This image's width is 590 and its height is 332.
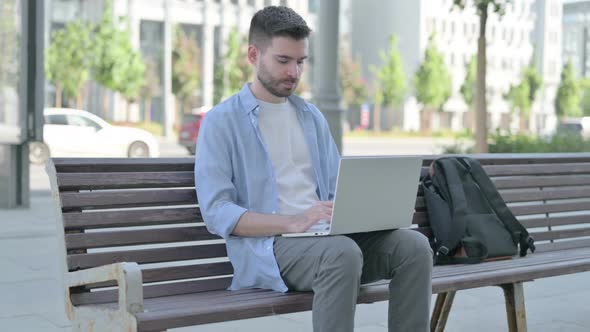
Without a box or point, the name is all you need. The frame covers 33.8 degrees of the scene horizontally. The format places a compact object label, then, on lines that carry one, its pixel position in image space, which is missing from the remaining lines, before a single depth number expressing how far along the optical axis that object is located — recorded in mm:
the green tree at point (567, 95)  72125
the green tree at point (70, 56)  48781
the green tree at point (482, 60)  15227
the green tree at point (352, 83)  63844
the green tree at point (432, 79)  64125
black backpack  4535
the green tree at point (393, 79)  65125
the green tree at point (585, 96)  73875
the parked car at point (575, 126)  20862
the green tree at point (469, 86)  66562
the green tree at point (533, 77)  70000
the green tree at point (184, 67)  55781
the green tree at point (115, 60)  48875
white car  23797
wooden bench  3207
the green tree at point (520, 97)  71000
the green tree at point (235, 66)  56375
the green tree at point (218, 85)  56594
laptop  3309
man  3436
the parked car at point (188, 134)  28609
